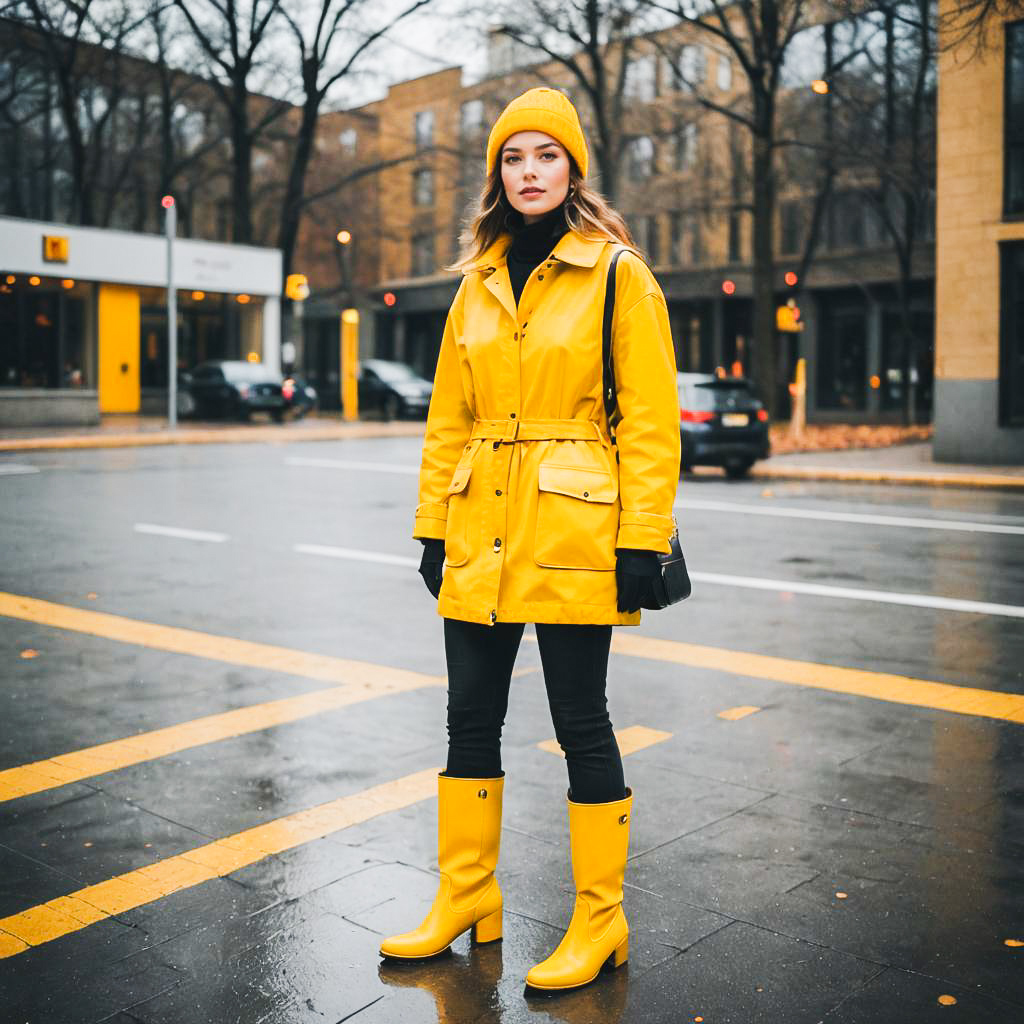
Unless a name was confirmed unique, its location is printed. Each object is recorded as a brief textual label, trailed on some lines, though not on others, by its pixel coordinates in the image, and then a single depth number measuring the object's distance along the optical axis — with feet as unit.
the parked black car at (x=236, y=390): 104.22
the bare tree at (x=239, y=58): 108.06
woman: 9.94
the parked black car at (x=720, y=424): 61.72
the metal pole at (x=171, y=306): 85.67
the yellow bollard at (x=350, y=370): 111.96
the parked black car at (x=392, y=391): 120.06
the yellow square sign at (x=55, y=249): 99.50
